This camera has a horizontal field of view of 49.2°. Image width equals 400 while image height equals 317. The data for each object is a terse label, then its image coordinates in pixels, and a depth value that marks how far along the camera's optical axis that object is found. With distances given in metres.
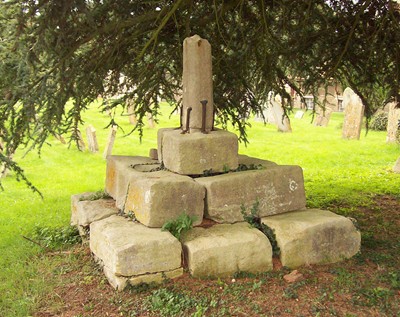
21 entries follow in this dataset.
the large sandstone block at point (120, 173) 5.00
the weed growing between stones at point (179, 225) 4.31
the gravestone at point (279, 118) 17.91
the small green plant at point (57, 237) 5.68
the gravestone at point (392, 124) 14.93
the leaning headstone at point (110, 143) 12.40
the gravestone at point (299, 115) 24.98
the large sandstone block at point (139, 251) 3.99
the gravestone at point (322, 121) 20.97
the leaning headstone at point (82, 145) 13.22
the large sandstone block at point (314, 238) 4.45
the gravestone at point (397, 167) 10.32
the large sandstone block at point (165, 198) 4.29
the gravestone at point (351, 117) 15.53
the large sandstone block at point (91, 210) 5.19
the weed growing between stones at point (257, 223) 4.54
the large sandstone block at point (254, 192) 4.55
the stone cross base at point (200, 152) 4.55
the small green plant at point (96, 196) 5.77
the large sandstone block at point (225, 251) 4.15
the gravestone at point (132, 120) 17.98
